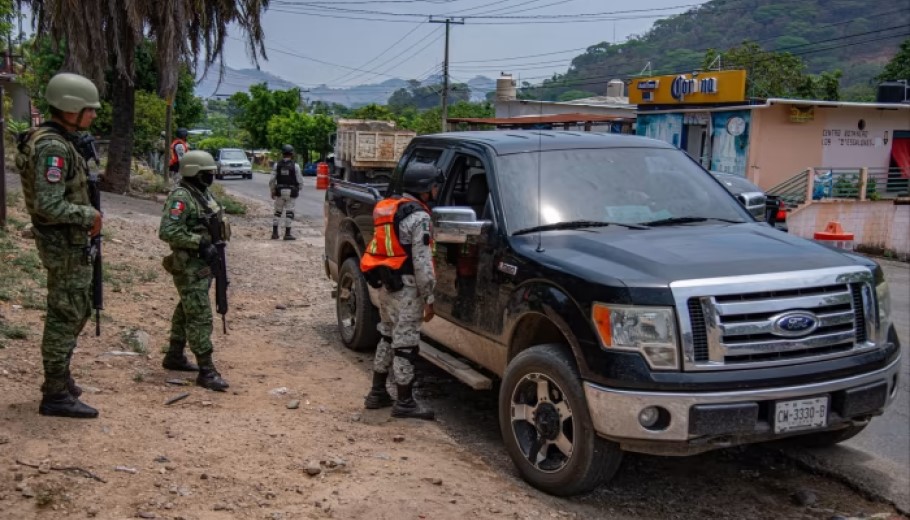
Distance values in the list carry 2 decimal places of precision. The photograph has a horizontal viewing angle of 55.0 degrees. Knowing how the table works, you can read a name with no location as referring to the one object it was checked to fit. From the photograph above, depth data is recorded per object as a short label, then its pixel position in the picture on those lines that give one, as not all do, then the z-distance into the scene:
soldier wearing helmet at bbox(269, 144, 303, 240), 15.87
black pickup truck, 4.07
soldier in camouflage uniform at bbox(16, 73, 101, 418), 4.81
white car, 41.97
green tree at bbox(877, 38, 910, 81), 49.00
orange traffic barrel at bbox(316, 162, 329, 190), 23.43
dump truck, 23.86
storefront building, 29.17
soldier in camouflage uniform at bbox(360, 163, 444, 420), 5.38
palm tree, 18.53
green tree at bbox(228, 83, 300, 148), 75.50
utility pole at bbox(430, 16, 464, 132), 52.32
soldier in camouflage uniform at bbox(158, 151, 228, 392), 5.86
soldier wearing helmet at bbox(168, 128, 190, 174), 15.79
